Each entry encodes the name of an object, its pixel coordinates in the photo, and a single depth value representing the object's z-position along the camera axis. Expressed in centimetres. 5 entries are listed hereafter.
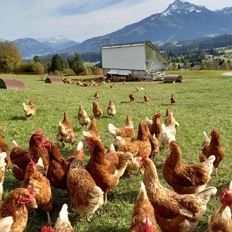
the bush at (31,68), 7506
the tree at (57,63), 7807
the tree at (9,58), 7769
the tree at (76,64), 7781
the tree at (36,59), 8069
